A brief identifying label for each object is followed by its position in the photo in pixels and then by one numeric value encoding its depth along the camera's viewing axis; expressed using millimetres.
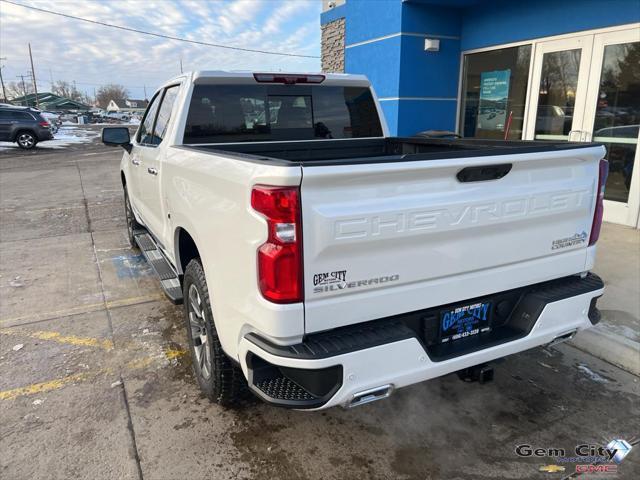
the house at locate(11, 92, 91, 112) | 82250
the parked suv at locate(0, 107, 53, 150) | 22125
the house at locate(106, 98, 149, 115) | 116762
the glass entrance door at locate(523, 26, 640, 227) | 6758
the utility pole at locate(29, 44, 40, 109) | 74194
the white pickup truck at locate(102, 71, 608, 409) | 2039
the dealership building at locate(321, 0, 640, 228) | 6906
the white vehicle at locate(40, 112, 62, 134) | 34250
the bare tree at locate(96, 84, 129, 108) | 122506
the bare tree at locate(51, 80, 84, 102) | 120688
